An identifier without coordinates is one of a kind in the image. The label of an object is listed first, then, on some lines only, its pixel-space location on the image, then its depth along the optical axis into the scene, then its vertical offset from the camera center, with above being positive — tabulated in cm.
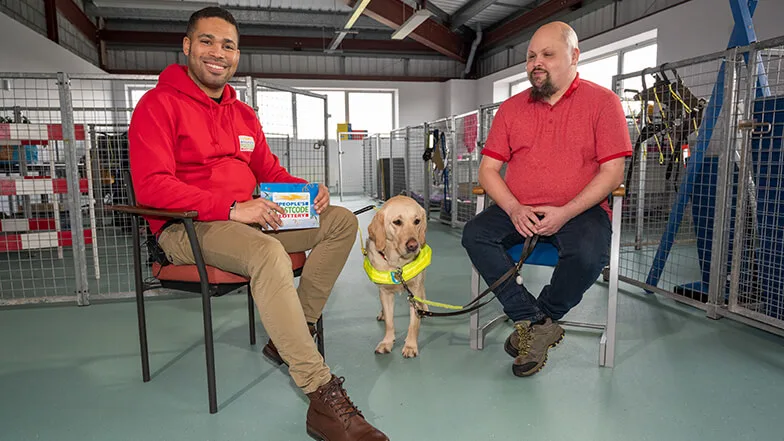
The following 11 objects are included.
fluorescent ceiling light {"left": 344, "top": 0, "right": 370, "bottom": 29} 861 +303
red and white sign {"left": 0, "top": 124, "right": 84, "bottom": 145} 355 +32
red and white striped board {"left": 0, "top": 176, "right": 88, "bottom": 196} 356 -10
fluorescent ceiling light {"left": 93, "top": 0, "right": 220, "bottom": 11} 761 +275
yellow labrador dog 232 -34
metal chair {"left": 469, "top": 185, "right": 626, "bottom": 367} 216 -43
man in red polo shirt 208 -11
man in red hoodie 166 -13
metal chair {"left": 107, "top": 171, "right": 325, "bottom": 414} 171 -42
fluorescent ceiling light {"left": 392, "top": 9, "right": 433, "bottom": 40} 851 +280
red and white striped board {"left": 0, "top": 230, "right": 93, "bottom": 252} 372 -55
